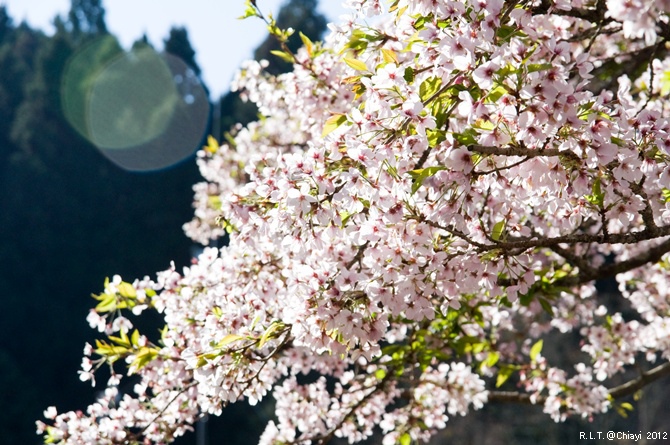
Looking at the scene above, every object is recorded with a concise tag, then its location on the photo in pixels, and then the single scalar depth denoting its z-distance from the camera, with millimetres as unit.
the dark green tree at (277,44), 18891
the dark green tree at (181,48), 20984
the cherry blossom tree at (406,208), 2016
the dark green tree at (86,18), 21359
